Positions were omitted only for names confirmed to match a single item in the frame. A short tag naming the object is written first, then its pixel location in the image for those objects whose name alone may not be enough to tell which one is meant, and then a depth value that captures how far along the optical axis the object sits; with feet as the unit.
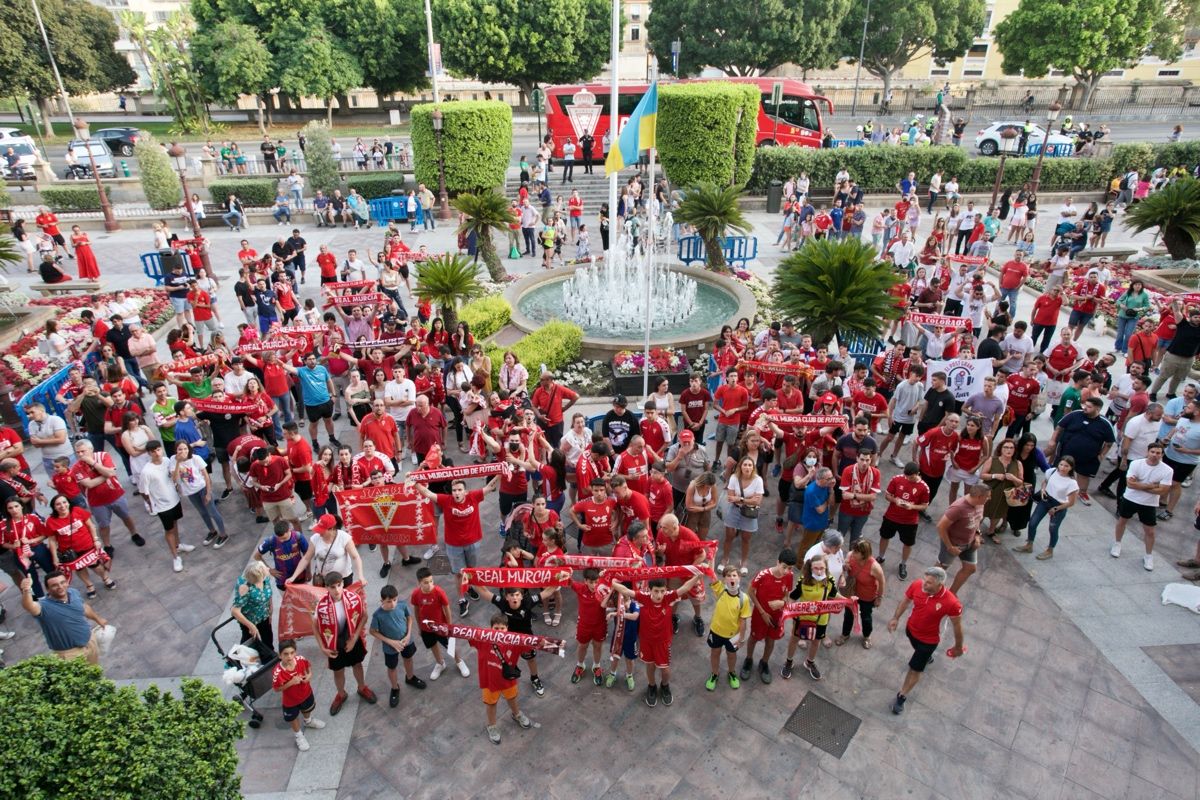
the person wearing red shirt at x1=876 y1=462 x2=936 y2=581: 25.29
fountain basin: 43.88
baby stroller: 20.86
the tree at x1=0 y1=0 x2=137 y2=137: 134.41
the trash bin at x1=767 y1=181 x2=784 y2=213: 87.30
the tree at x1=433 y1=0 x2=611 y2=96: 144.87
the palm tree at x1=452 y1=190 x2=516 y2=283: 54.85
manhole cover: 20.84
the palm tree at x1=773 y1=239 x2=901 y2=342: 37.65
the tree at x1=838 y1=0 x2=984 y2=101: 154.20
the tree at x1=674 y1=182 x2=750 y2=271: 54.90
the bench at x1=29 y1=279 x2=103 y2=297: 59.57
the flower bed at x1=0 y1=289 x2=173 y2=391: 41.47
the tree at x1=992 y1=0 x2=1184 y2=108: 141.49
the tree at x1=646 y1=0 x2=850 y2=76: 144.46
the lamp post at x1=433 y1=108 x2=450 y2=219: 74.43
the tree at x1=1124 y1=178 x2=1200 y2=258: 57.16
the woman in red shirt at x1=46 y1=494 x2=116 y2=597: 24.75
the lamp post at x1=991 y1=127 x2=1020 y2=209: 67.47
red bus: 95.30
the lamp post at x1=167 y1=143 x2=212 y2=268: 57.11
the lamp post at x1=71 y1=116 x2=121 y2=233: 77.60
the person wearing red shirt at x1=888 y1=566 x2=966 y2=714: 20.58
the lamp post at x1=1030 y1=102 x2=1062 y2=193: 73.00
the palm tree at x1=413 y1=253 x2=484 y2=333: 42.52
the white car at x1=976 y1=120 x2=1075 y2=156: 104.22
